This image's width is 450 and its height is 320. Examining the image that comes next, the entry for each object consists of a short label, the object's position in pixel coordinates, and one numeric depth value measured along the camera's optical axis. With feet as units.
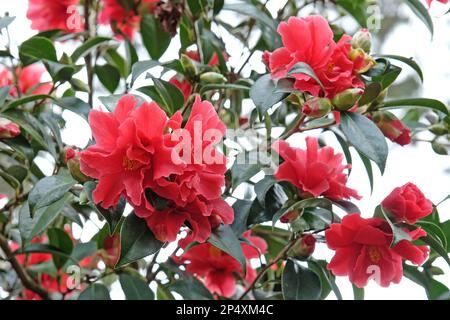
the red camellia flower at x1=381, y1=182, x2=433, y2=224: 2.93
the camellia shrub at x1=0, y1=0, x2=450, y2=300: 2.73
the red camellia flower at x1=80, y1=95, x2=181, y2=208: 2.68
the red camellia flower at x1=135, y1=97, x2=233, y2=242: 2.68
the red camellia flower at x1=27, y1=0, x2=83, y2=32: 3.89
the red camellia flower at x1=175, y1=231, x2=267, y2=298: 3.53
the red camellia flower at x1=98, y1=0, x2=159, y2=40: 4.03
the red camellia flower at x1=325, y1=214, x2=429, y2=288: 2.97
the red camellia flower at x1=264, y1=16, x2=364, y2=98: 2.92
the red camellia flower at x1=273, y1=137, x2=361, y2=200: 3.07
